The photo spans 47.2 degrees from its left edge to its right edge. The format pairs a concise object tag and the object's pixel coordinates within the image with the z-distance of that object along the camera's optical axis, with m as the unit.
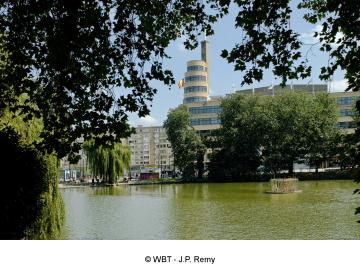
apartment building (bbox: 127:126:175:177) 125.78
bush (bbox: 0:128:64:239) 7.55
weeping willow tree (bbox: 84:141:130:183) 49.47
